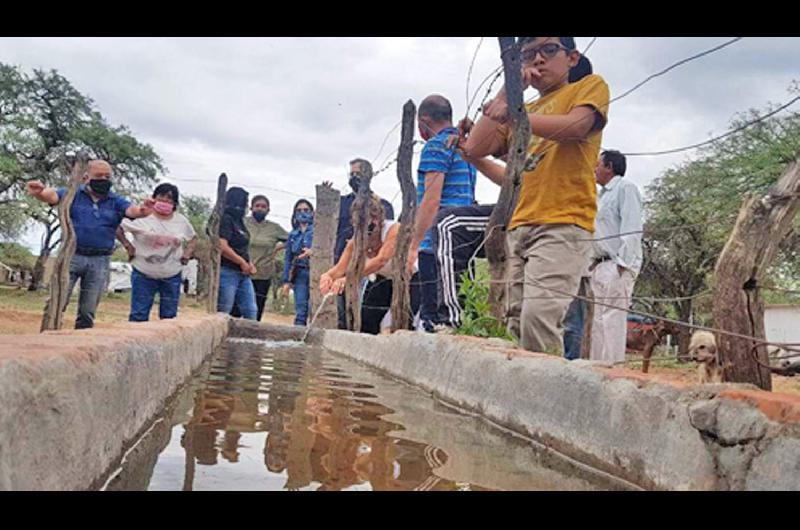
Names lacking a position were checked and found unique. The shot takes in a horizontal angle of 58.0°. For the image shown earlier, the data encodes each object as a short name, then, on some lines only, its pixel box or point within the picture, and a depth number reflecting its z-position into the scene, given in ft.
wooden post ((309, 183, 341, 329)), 33.96
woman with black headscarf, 28.86
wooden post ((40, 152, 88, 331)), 16.10
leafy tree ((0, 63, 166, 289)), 79.66
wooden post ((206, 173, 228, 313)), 31.42
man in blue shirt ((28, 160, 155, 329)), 18.57
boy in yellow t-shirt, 11.70
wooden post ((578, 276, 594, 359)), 15.79
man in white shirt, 16.26
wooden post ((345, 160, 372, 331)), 23.77
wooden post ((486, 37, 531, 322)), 12.46
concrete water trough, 4.54
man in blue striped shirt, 17.57
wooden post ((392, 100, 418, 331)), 19.31
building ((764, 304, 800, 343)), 68.59
